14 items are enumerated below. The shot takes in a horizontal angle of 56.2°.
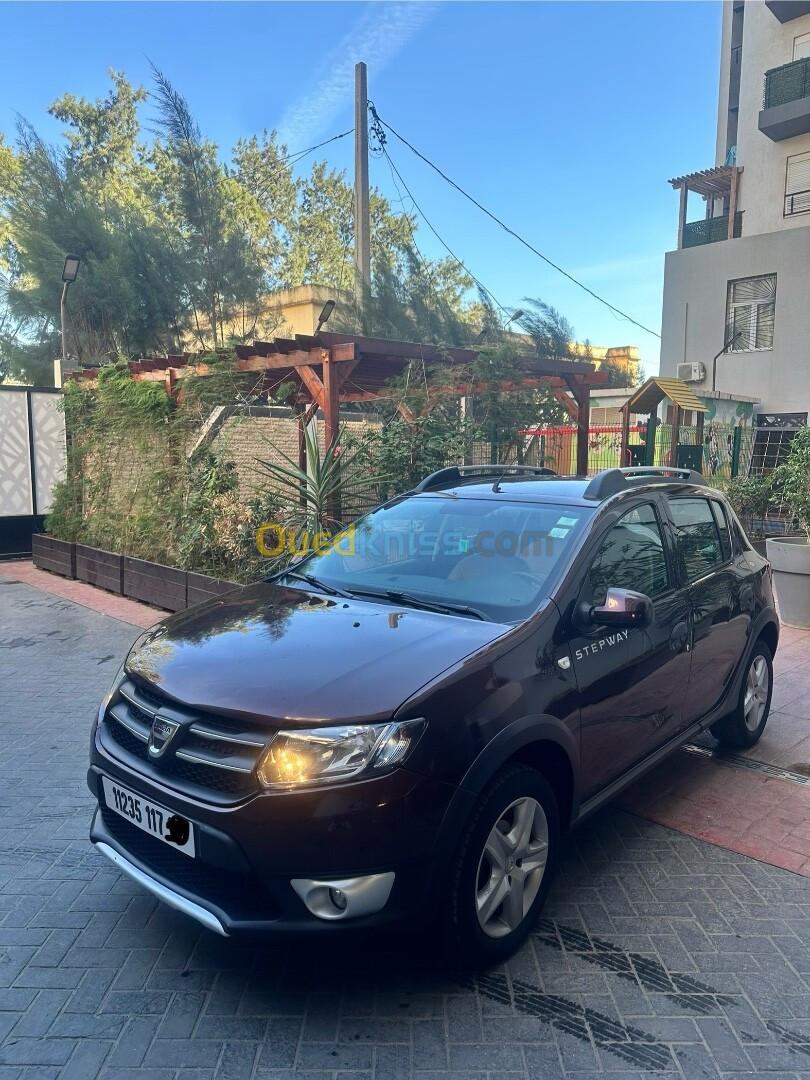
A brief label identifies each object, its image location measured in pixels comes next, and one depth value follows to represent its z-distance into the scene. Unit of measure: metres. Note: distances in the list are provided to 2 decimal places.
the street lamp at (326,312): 11.62
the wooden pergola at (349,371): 8.28
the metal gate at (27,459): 11.72
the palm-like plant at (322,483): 7.55
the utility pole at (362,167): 13.99
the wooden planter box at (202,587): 7.67
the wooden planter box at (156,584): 8.35
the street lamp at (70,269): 11.42
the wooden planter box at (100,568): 9.48
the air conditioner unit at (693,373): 18.45
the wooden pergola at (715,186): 19.55
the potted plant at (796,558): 7.31
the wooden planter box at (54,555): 10.52
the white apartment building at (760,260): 17.25
